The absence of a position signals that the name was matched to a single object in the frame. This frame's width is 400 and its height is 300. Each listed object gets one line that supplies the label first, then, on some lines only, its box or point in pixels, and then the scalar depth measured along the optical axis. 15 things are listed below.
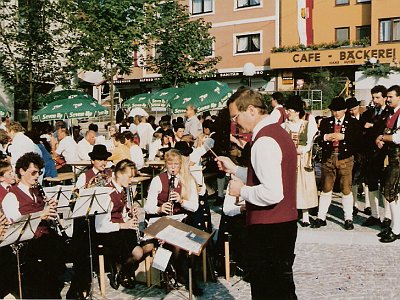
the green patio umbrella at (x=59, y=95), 16.73
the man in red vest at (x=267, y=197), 3.69
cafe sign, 28.25
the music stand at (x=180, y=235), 4.51
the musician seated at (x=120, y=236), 6.10
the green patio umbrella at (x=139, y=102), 18.44
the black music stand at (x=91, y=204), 5.47
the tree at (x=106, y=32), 17.12
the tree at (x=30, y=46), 19.59
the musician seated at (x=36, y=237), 5.54
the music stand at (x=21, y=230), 4.80
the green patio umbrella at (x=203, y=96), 13.57
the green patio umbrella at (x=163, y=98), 16.91
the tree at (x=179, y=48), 24.41
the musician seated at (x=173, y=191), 6.37
